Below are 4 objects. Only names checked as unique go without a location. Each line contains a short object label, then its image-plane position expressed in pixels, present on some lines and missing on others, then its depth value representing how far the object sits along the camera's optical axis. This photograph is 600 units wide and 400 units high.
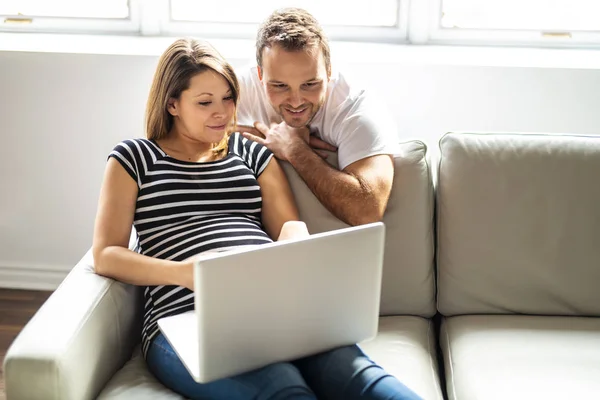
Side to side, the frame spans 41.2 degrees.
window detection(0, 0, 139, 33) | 2.81
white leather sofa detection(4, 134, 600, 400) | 1.91
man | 1.92
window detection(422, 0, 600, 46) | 2.68
